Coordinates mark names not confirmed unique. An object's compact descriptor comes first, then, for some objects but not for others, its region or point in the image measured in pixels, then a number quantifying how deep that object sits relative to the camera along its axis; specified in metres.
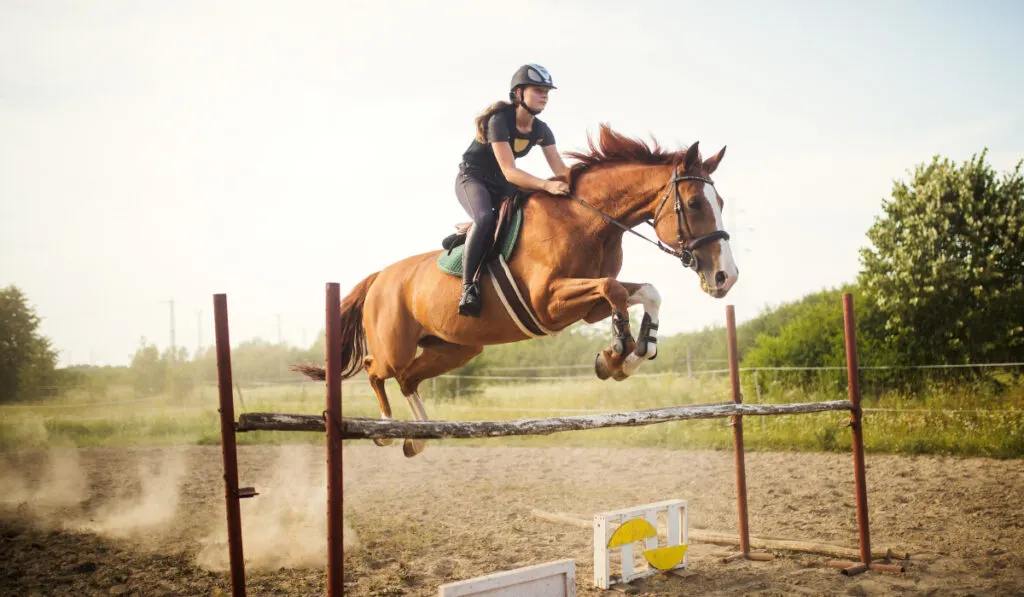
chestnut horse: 3.56
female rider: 3.87
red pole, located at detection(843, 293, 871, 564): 4.90
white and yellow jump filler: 4.57
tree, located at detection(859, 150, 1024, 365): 11.62
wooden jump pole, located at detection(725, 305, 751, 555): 4.97
